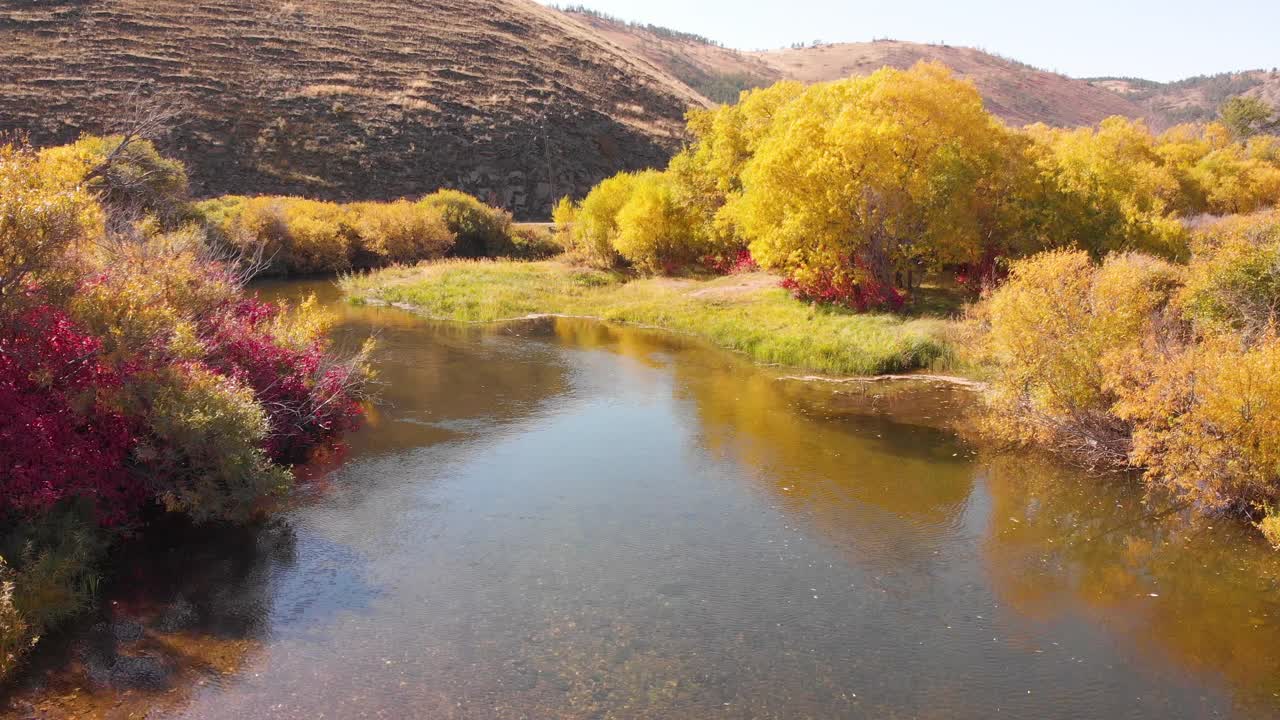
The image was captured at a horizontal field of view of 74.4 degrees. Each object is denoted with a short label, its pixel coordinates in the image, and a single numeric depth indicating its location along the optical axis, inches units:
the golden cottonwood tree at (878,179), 1218.0
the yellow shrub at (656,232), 1866.4
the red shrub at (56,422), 463.8
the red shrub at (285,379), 673.0
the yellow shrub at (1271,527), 517.0
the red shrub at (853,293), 1266.0
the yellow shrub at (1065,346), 685.9
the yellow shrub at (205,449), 507.8
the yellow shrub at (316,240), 1979.6
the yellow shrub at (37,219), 427.5
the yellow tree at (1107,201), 1213.7
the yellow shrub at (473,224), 2234.3
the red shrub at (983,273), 1262.3
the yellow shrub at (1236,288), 746.2
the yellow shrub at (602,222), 2014.0
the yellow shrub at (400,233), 2048.5
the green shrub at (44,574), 403.2
